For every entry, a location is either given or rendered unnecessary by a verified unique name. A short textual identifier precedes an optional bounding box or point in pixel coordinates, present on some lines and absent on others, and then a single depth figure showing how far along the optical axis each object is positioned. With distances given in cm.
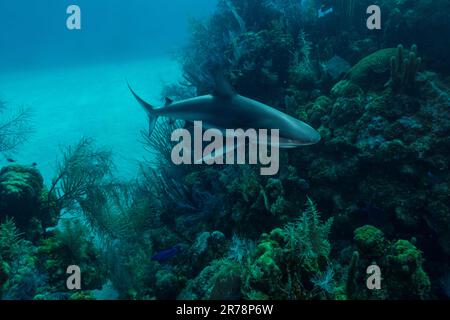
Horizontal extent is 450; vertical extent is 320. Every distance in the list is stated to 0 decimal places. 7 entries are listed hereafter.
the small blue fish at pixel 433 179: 385
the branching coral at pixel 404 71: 458
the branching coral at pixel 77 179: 676
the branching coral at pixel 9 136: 913
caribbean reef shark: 323
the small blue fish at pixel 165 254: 409
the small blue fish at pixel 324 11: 873
